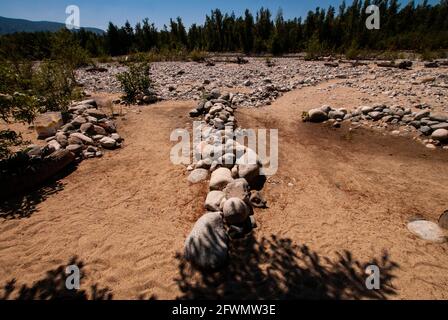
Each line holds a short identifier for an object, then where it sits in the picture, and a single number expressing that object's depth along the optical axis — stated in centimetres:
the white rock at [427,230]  374
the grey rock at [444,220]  390
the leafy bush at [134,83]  1109
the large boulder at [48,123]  718
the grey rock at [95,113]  834
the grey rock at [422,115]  718
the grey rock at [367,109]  820
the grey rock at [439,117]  675
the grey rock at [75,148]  617
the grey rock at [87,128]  714
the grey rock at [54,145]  617
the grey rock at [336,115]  835
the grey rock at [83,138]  668
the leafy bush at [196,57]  2439
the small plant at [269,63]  1988
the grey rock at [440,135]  623
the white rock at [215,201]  434
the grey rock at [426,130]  667
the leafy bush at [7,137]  513
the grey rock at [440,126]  652
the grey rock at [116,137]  702
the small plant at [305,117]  845
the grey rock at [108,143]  668
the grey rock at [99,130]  728
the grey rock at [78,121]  741
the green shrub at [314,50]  2250
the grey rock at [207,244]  336
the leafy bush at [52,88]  909
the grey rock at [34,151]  561
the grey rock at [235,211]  402
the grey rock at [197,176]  530
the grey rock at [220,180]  482
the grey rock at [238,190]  437
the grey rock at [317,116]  835
